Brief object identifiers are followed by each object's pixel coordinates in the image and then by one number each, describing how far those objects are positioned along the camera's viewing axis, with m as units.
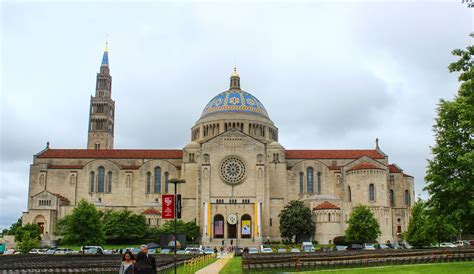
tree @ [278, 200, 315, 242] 78.69
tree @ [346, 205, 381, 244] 69.81
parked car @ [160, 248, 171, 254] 62.22
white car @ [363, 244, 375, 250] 59.28
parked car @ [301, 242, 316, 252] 60.80
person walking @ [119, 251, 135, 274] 15.22
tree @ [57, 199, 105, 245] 62.56
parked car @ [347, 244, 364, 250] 61.86
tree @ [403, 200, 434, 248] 56.57
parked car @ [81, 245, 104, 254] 59.38
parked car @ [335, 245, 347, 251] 61.77
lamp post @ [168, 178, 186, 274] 27.51
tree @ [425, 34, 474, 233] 31.19
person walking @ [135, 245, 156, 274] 15.57
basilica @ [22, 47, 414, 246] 84.31
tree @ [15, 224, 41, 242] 76.94
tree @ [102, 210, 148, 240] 78.69
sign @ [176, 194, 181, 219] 27.69
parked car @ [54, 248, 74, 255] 56.97
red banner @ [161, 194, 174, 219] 28.79
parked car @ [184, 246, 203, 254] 60.96
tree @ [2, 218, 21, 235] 91.40
